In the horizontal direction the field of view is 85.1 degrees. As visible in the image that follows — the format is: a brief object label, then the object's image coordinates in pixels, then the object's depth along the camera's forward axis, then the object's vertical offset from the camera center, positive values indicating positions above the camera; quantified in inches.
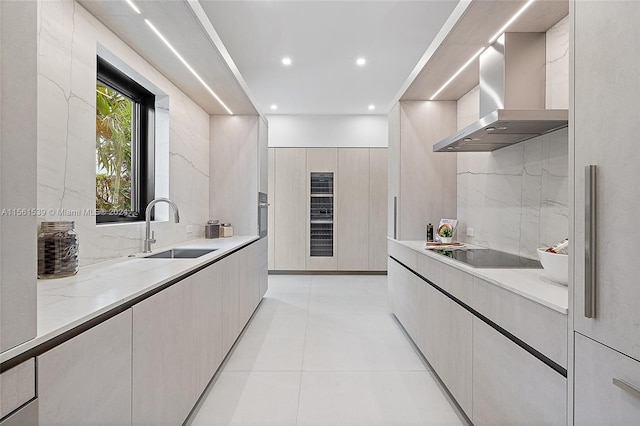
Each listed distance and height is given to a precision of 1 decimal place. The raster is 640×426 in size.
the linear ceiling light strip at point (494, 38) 72.4 +43.1
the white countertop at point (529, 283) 46.0 -10.9
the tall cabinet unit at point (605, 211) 34.1 +0.5
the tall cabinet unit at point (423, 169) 132.2 +17.3
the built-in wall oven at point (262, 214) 153.6 -0.5
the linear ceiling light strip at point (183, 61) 80.1 +42.4
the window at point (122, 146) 88.9 +18.9
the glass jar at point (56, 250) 56.2 -6.3
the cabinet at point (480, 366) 46.5 -26.2
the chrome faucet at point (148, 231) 93.9 -5.2
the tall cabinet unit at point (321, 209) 233.3 +3.0
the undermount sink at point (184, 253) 100.4 -12.0
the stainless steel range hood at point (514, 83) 79.1 +31.3
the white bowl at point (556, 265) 51.1 -7.4
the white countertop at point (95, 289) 35.2 -11.2
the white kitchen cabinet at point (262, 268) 154.8 -25.7
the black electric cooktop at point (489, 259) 72.2 -10.3
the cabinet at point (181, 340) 51.1 -24.5
